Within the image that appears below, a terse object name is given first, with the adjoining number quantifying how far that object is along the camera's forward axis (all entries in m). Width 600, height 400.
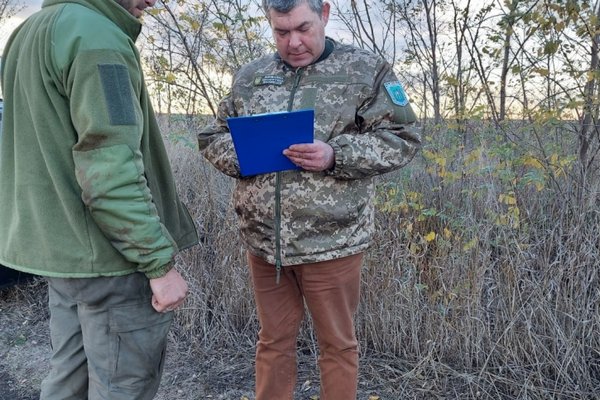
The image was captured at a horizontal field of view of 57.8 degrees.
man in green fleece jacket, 1.34
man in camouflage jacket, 1.94
